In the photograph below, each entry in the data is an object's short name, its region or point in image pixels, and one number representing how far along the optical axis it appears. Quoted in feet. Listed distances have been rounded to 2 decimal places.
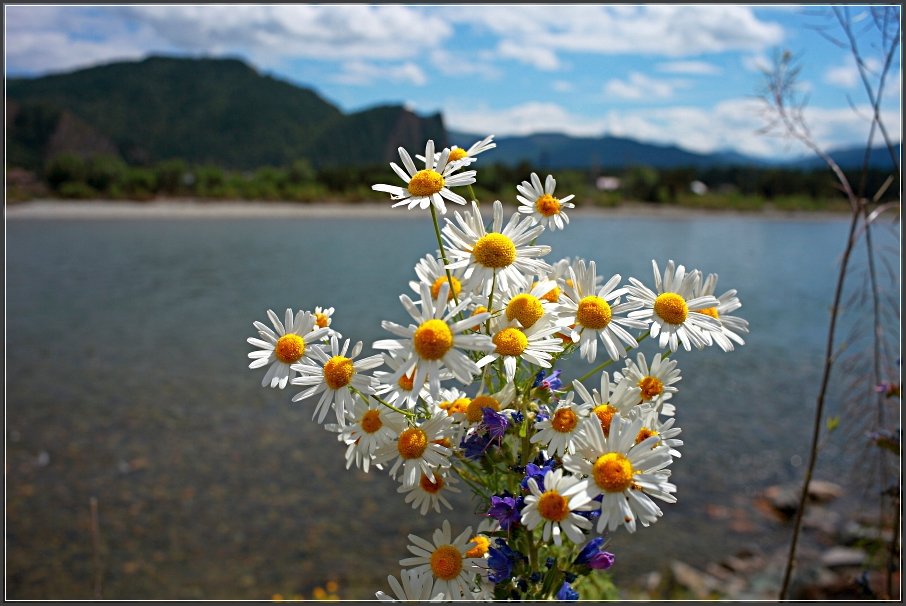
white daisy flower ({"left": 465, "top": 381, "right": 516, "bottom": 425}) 0.89
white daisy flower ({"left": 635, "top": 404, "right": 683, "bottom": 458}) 0.84
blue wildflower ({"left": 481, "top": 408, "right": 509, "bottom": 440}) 0.85
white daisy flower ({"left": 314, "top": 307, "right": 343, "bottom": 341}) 0.99
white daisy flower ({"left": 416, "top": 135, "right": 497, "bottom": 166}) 0.97
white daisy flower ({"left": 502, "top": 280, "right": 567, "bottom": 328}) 0.86
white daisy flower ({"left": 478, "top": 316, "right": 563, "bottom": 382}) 0.82
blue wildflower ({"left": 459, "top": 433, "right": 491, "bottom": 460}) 0.88
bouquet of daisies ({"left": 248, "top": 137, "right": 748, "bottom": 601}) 0.80
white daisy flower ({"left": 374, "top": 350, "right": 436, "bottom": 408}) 0.79
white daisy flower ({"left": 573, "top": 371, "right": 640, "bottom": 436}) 0.87
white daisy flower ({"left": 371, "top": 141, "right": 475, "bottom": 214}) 0.92
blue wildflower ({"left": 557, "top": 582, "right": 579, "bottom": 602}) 0.88
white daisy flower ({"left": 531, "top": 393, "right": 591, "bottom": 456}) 0.83
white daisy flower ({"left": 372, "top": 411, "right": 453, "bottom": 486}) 0.87
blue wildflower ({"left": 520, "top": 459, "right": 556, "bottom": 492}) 0.83
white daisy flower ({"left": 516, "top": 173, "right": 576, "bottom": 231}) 1.00
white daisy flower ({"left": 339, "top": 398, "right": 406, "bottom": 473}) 0.89
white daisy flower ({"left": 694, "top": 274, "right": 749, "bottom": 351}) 0.90
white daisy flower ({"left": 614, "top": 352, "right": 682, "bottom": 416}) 0.91
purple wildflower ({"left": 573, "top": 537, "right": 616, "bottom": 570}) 0.88
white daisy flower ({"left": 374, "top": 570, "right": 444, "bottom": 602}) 0.90
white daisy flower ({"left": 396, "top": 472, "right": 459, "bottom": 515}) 0.97
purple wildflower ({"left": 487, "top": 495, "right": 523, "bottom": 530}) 0.85
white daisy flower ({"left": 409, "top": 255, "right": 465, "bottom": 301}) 0.89
